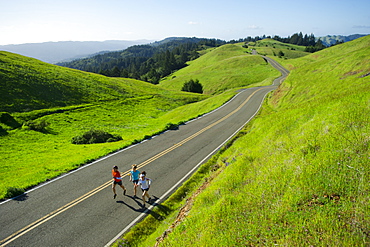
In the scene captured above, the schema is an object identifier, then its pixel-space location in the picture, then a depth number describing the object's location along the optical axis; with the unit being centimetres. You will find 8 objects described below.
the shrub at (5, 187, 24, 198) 1148
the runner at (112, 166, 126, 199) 1188
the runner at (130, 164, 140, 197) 1218
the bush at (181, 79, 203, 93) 7925
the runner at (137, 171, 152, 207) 1145
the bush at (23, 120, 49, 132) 2722
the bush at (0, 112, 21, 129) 2691
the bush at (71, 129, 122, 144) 2408
